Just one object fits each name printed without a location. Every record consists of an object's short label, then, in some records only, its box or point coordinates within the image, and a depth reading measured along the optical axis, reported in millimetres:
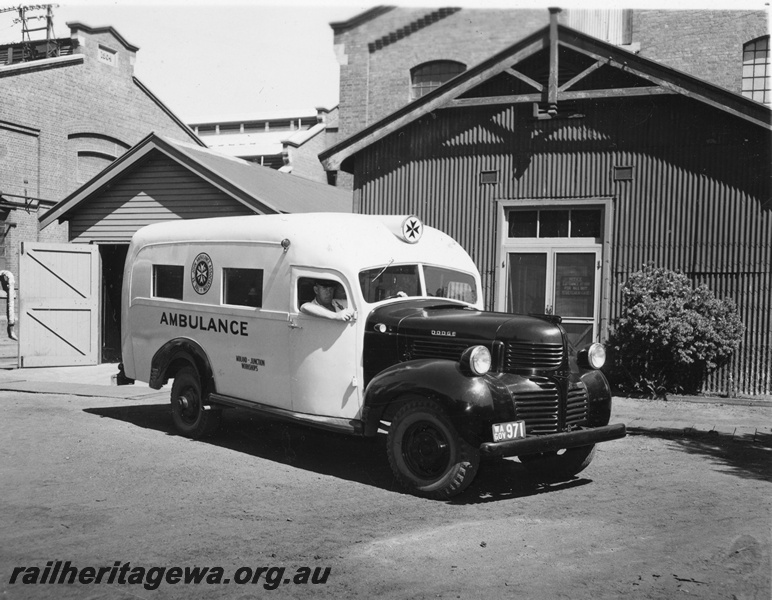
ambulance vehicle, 6520
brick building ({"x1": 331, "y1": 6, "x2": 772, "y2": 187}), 21547
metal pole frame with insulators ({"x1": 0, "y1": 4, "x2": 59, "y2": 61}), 28438
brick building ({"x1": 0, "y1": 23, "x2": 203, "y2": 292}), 23969
